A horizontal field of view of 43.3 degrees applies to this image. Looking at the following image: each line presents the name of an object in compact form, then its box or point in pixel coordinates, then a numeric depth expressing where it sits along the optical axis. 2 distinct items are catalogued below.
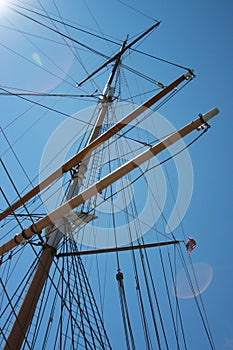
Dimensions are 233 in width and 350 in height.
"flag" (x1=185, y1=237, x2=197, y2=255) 7.95
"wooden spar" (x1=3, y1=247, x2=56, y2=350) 4.99
